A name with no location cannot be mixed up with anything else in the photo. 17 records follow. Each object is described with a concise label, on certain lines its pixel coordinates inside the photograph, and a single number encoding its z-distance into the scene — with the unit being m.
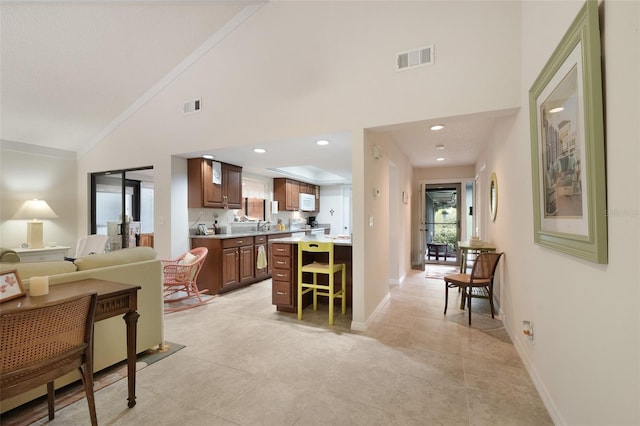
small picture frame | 1.50
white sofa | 1.85
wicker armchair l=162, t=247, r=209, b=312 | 3.74
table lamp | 4.39
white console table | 4.20
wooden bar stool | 3.22
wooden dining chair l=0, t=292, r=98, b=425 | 1.22
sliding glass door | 5.07
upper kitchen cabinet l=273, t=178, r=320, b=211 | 6.86
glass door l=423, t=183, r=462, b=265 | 6.87
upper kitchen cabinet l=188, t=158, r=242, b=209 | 4.47
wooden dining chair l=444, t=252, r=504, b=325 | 3.27
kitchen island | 3.56
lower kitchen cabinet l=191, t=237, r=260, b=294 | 4.39
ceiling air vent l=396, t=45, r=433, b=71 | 2.71
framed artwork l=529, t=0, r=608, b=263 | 1.20
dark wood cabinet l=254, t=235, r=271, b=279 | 5.15
